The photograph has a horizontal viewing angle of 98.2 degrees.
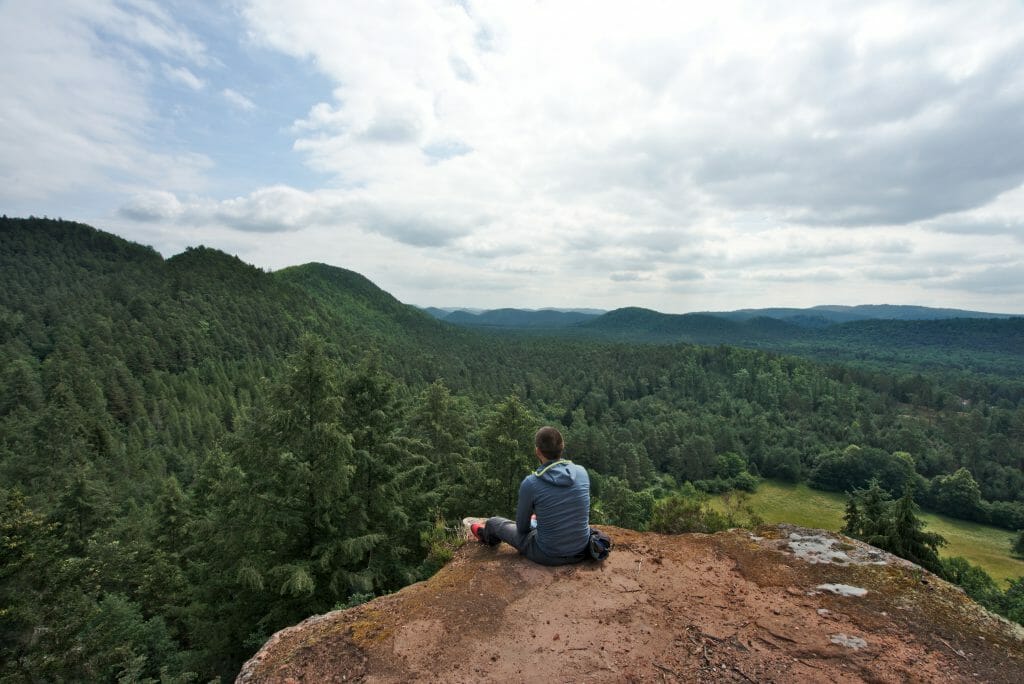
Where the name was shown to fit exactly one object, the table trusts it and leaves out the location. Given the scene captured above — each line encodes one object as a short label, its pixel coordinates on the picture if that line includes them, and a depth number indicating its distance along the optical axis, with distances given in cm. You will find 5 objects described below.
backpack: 588
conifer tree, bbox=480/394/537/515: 1928
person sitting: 563
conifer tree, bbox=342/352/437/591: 1288
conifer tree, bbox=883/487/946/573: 2230
